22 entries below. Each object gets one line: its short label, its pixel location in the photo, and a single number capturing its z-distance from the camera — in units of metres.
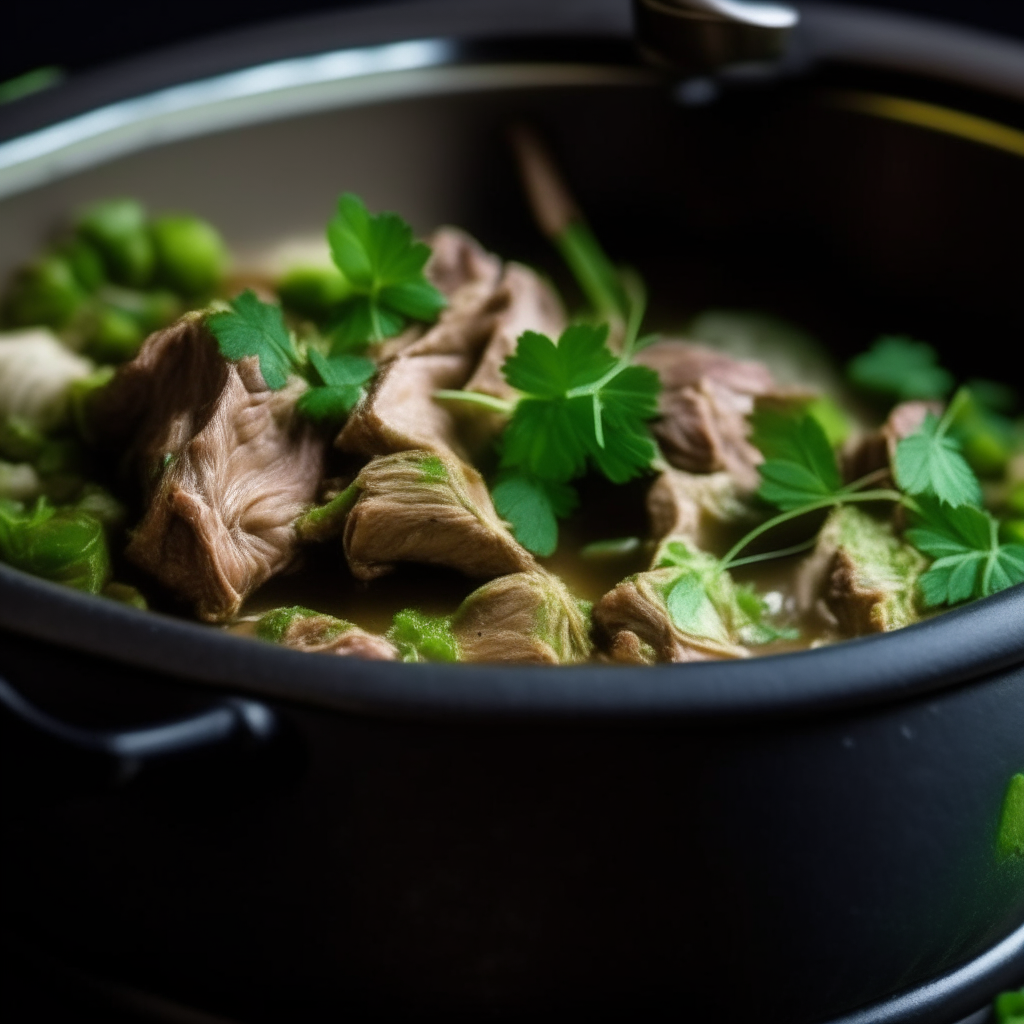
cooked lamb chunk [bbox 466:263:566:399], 0.57
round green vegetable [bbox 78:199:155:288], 0.67
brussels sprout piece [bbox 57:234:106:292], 0.66
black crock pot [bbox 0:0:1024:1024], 0.48
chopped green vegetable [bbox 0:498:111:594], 0.55
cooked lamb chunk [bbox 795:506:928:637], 0.55
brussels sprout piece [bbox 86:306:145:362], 0.65
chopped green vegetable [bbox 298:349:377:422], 0.56
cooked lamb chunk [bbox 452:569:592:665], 0.53
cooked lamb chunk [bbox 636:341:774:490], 0.58
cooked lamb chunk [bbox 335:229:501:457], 0.55
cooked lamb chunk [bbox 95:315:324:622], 0.54
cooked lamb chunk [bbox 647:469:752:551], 0.57
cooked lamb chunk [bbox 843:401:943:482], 0.59
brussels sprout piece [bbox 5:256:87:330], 0.65
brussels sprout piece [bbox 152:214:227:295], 0.67
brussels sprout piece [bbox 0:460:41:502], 0.59
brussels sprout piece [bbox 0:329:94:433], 0.60
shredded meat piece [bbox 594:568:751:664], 0.53
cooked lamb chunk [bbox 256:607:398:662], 0.52
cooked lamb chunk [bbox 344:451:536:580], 0.54
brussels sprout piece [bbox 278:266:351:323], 0.65
